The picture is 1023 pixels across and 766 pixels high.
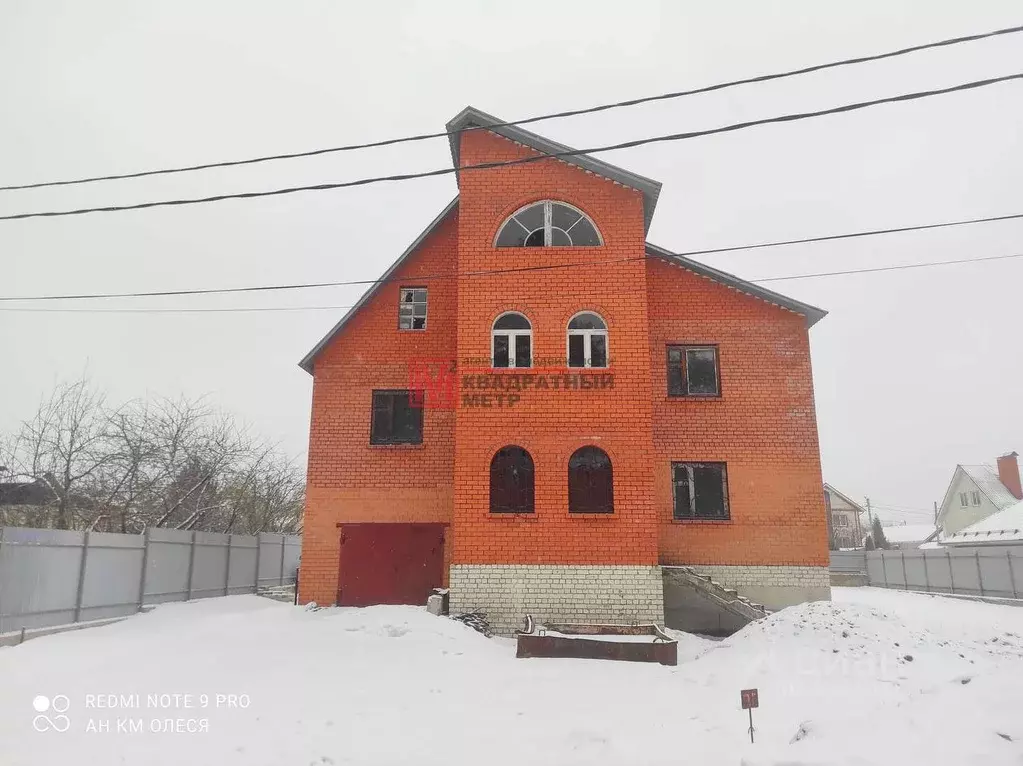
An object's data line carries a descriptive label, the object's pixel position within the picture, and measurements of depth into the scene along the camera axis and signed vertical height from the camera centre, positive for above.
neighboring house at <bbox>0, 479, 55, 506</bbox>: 19.53 +1.11
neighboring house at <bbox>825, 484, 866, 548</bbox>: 61.62 +1.20
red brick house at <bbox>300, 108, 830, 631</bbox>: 14.00 +2.45
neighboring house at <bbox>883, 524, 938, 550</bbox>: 62.07 -0.11
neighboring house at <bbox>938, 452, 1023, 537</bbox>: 44.00 +2.60
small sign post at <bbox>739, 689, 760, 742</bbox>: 7.11 -1.61
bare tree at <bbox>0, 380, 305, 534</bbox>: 19.61 +1.69
